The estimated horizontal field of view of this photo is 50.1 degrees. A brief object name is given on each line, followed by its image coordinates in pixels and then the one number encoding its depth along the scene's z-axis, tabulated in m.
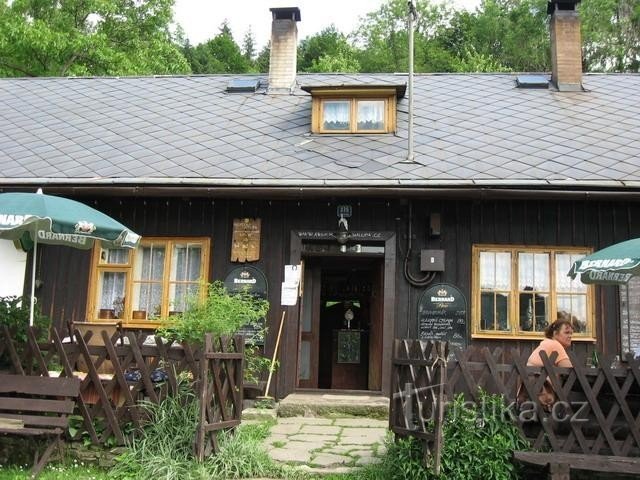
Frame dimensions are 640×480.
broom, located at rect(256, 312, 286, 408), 8.88
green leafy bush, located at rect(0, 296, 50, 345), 6.94
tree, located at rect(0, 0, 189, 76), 20.73
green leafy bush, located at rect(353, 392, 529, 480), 5.48
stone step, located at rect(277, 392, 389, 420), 8.72
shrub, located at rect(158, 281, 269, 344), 6.57
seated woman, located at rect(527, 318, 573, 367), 6.28
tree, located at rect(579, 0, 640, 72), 29.41
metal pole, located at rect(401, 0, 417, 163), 10.30
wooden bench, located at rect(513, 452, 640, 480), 5.35
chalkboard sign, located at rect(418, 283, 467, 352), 9.39
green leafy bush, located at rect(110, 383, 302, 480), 5.84
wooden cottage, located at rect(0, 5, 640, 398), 9.42
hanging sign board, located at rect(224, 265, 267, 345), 9.70
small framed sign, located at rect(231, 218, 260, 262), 9.79
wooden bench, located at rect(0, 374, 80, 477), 6.17
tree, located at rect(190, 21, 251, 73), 31.97
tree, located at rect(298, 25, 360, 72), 28.44
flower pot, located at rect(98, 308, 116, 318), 9.98
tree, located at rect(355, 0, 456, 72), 30.94
